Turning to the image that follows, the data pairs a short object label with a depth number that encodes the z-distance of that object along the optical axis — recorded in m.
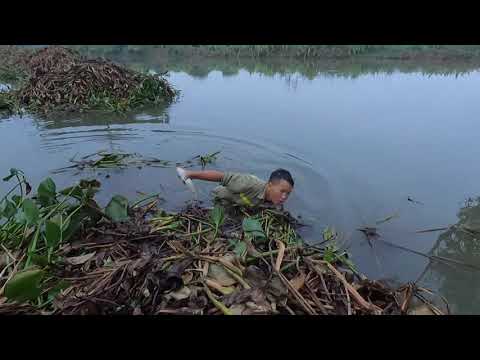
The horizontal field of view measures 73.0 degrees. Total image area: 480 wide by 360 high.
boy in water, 3.13
